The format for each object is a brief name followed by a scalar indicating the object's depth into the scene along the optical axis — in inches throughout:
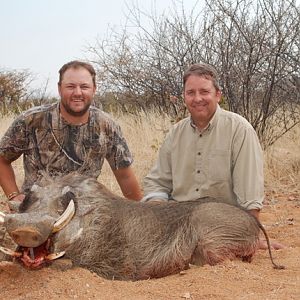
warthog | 145.3
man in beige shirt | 175.2
